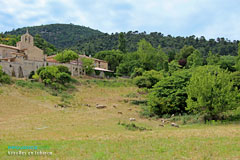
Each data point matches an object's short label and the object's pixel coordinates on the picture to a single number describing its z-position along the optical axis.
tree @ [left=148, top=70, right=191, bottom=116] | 32.12
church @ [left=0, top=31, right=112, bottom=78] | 48.75
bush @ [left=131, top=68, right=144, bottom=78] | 64.06
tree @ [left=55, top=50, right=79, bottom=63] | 61.88
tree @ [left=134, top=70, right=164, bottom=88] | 48.00
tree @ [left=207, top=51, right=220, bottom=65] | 66.69
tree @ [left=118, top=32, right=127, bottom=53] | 93.01
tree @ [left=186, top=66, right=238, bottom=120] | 24.73
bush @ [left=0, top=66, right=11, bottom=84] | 40.75
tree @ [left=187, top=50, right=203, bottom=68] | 68.07
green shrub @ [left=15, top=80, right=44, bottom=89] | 42.41
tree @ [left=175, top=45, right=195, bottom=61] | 90.41
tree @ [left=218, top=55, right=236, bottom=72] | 60.70
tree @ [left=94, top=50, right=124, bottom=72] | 81.12
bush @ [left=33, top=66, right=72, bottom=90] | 46.75
